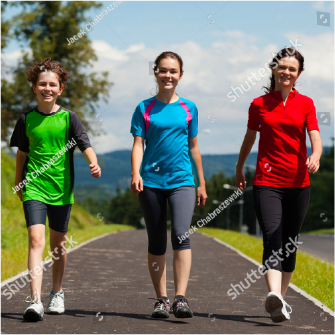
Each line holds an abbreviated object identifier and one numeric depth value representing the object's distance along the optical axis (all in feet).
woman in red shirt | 33.12
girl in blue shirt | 34.81
